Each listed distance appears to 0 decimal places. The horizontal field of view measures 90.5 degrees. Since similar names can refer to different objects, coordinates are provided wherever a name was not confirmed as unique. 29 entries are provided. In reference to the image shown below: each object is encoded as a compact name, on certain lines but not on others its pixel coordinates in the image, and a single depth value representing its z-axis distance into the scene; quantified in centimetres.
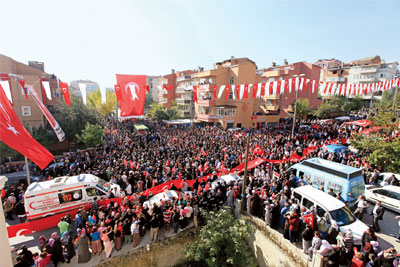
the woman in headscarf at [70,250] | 687
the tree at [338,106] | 3788
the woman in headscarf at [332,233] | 623
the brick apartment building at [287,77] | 3884
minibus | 863
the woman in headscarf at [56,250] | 644
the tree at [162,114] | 3875
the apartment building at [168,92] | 5381
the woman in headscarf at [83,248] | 666
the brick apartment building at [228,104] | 3334
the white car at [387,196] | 898
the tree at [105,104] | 4075
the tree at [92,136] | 2083
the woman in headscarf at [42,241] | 660
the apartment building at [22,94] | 2253
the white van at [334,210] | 655
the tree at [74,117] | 2359
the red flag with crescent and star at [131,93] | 1089
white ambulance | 836
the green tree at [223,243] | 710
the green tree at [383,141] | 1150
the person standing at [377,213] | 759
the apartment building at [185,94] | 4572
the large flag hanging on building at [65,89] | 1588
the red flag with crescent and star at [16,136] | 621
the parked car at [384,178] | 1056
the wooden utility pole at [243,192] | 885
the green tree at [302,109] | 3559
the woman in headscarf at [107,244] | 690
